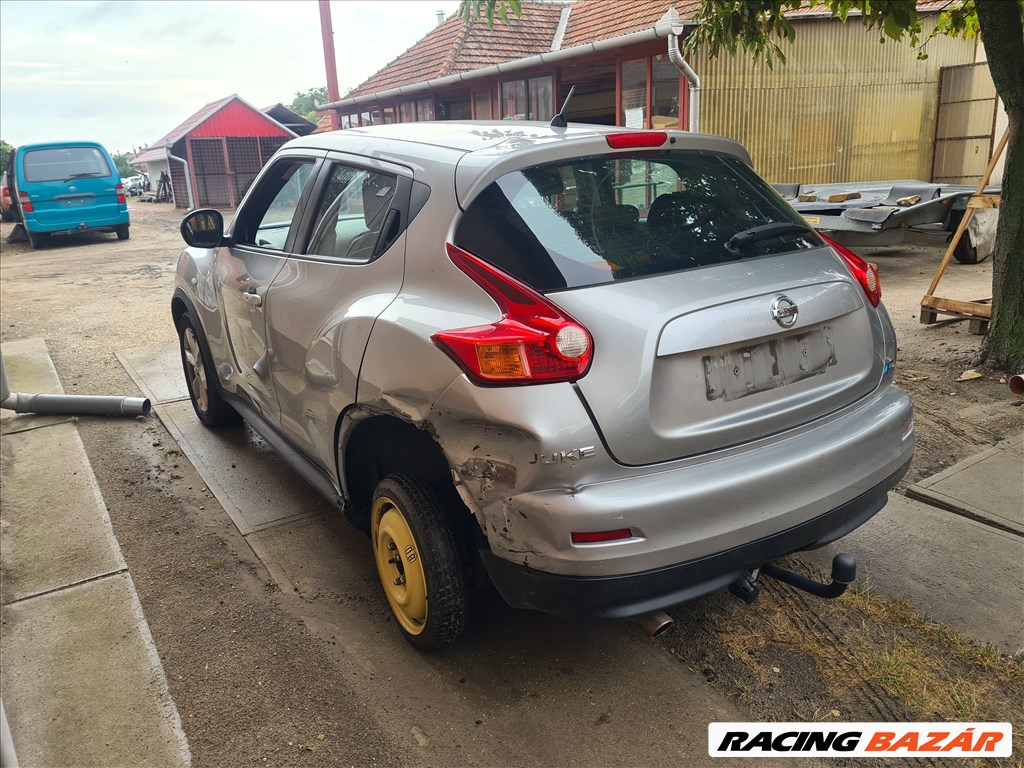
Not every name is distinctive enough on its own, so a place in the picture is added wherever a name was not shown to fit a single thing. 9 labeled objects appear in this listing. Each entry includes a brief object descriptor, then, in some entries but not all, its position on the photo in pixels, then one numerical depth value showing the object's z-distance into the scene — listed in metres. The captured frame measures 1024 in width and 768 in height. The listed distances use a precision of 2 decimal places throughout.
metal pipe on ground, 5.74
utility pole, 25.41
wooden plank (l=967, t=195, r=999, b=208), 5.98
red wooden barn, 30.11
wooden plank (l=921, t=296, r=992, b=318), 6.27
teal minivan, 16.25
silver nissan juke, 2.30
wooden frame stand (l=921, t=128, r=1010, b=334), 6.14
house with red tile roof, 12.38
